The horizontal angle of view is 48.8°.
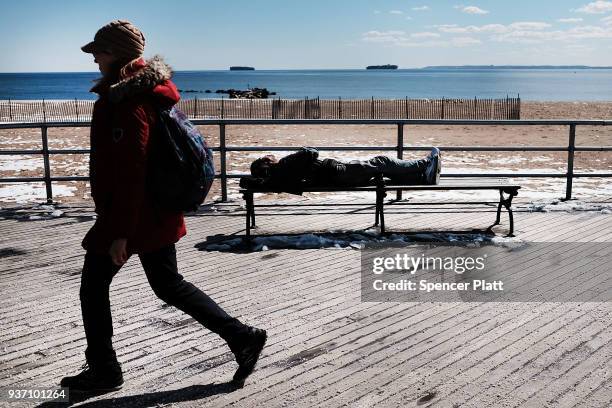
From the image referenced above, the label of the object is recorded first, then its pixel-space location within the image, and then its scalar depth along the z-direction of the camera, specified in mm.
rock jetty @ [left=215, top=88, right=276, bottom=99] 79375
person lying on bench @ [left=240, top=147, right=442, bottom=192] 6711
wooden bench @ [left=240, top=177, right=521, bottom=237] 6781
